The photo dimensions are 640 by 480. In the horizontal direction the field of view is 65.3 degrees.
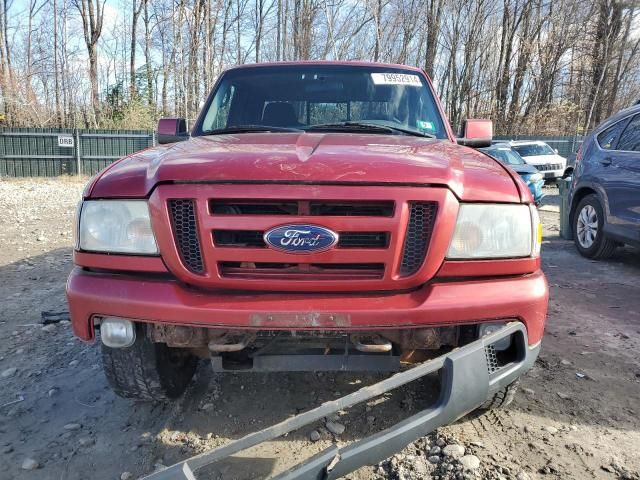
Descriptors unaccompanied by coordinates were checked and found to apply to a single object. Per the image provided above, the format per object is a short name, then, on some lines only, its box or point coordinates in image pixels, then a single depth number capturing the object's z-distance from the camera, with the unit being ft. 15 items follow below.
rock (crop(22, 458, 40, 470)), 7.18
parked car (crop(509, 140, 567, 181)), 55.67
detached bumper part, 5.00
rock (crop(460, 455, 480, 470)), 6.96
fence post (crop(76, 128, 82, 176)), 60.18
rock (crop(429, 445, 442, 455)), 7.36
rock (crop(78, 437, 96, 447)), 7.73
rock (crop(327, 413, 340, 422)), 8.30
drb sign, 59.41
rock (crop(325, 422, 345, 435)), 7.98
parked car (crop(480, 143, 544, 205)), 36.91
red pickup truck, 6.10
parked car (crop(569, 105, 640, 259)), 17.20
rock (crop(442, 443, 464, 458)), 7.22
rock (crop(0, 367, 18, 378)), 9.95
